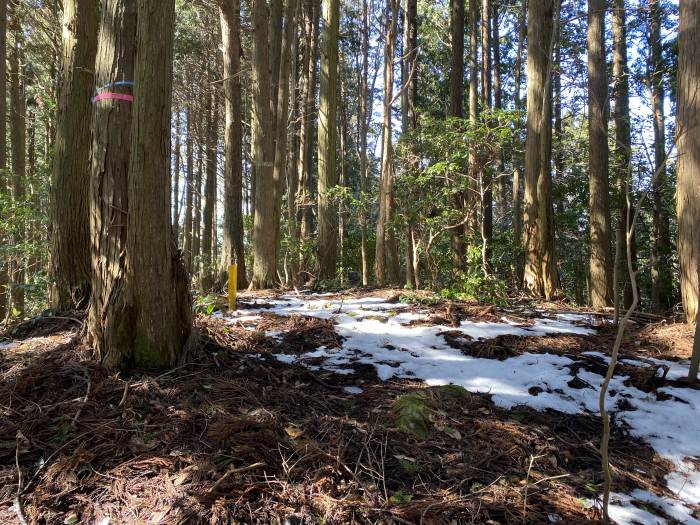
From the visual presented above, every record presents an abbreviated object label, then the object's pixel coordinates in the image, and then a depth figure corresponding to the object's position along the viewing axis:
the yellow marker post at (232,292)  5.26
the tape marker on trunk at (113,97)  3.20
